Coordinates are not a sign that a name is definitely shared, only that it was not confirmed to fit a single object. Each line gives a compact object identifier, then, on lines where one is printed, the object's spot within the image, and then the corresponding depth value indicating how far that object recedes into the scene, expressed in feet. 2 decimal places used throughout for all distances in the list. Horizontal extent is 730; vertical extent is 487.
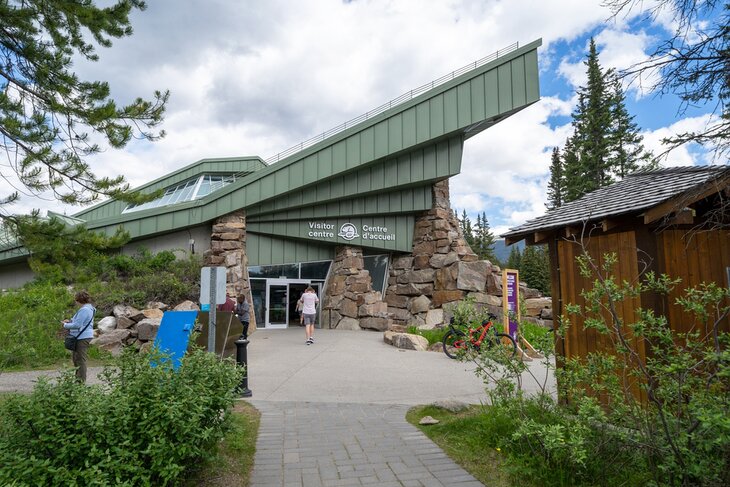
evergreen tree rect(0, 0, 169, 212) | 17.81
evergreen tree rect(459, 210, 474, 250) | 187.42
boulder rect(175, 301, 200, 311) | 42.86
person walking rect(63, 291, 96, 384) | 22.87
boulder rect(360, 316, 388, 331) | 56.90
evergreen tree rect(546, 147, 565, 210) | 132.85
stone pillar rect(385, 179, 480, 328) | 61.46
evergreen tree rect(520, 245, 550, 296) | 112.57
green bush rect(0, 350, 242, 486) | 9.50
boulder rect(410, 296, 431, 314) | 62.28
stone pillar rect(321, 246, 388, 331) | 58.18
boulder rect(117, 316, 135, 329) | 39.01
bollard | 22.88
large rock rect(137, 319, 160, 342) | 36.81
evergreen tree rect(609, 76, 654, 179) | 104.68
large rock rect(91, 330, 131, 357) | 35.86
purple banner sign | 40.57
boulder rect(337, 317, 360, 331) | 57.93
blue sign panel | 25.23
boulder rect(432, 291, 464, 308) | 60.44
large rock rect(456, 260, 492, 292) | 60.54
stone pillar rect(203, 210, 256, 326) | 52.06
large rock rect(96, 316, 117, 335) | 38.47
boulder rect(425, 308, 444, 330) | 58.83
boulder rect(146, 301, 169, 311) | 42.60
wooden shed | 15.40
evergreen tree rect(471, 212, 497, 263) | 162.86
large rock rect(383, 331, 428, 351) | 40.50
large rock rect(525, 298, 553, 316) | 63.16
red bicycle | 33.40
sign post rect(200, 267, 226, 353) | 20.03
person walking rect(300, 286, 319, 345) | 43.88
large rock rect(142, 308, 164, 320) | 39.73
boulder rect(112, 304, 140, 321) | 39.93
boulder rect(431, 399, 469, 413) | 18.89
